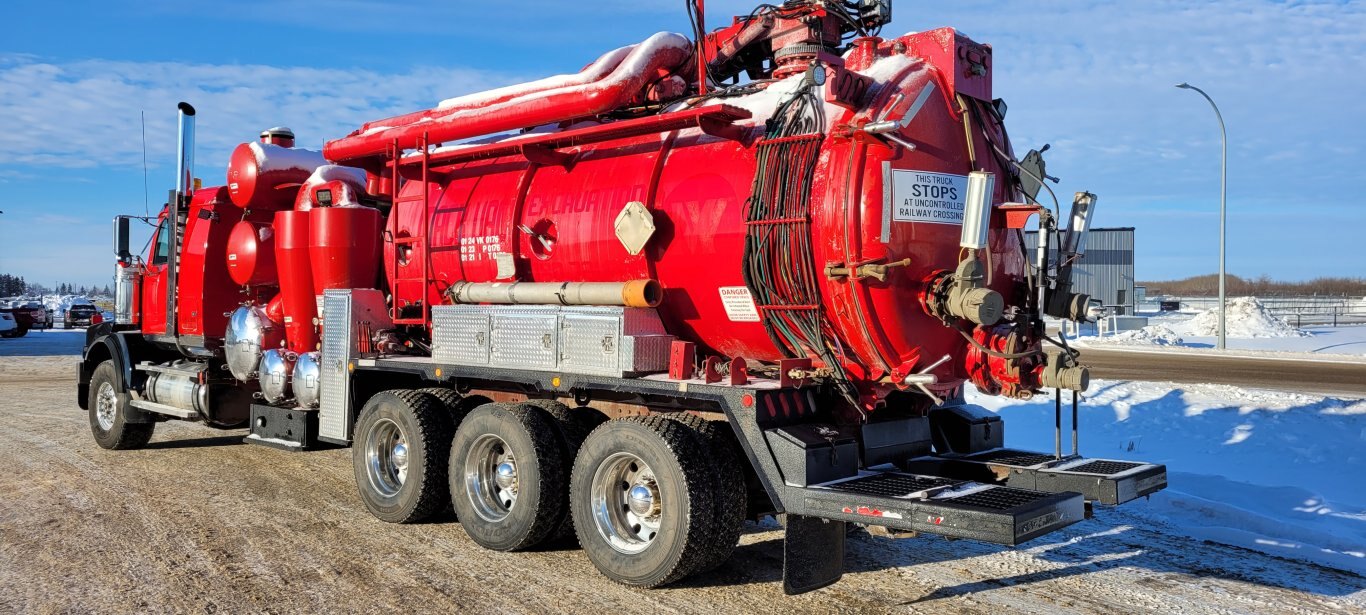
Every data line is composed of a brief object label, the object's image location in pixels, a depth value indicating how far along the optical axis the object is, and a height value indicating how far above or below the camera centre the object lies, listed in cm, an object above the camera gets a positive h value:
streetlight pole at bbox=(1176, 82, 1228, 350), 2683 +302
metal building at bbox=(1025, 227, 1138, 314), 4688 +267
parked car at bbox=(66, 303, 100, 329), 4681 -52
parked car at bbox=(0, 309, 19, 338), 3859 -86
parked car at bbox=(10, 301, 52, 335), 4088 -56
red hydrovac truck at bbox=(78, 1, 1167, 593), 545 +2
